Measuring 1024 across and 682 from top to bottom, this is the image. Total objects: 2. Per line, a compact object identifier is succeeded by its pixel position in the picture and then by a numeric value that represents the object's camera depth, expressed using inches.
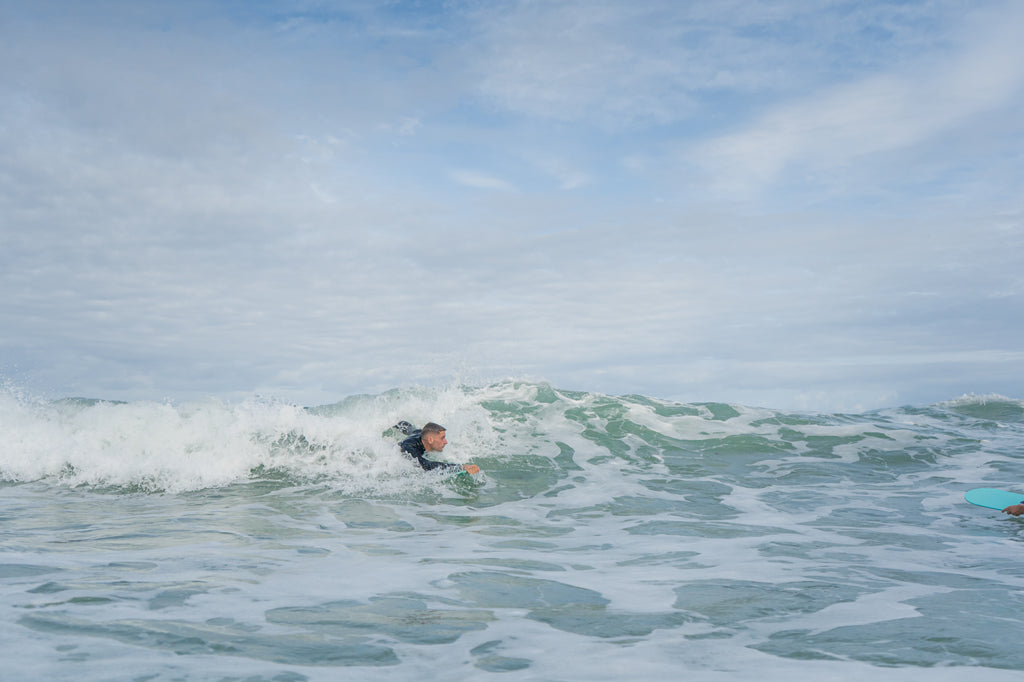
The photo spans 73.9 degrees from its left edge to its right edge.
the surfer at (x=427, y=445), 469.4
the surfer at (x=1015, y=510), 347.9
